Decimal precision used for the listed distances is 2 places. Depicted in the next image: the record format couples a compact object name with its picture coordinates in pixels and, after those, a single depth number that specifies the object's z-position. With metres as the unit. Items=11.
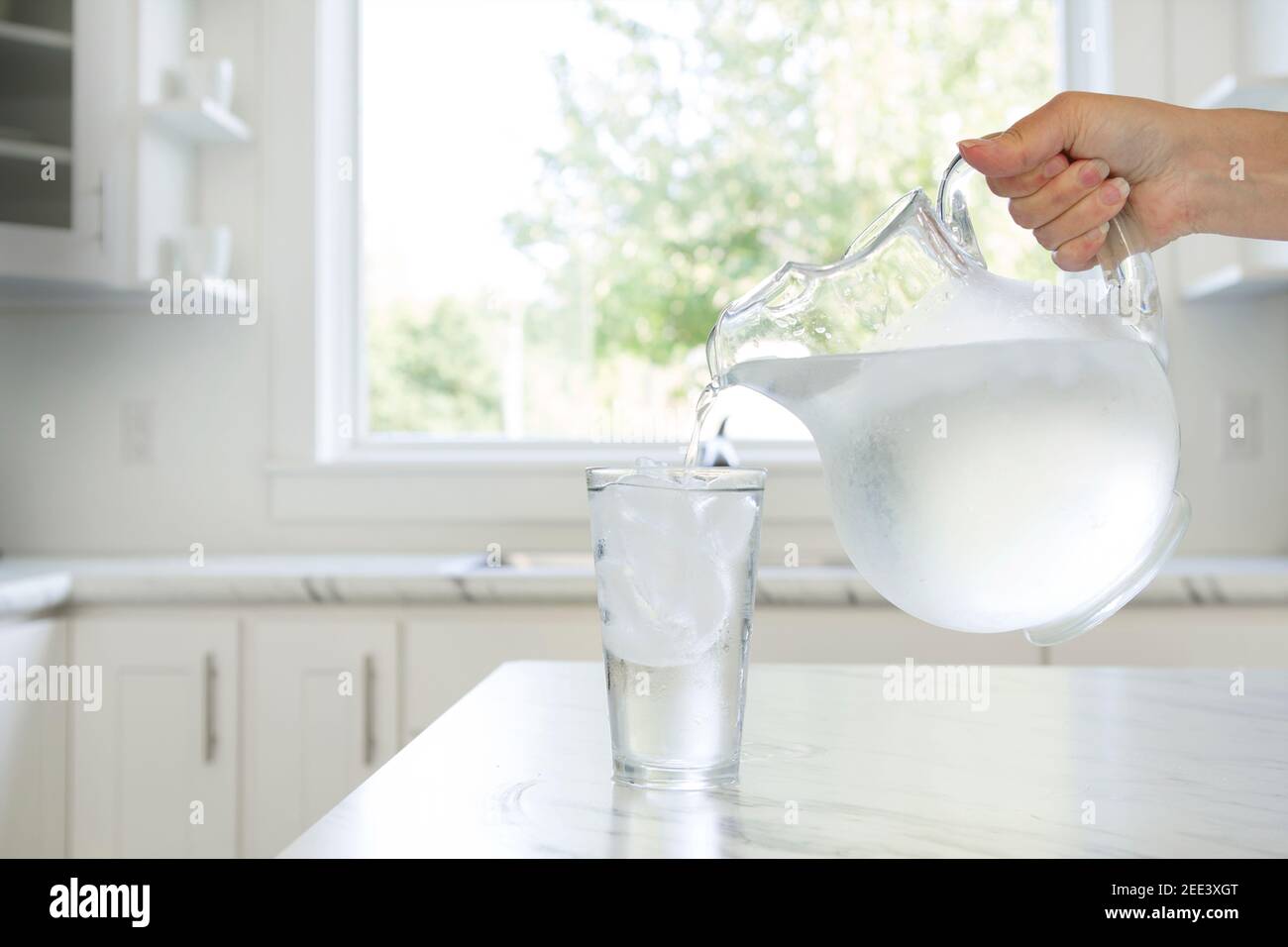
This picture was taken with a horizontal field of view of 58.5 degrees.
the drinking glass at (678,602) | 0.50
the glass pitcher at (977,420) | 0.50
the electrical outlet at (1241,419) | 2.21
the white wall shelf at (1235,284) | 1.90
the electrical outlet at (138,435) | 2.31
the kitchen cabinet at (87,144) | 1.90
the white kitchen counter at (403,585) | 1.65
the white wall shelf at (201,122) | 2.02
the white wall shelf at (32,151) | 1.90
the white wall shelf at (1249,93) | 1.78
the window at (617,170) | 2.38
